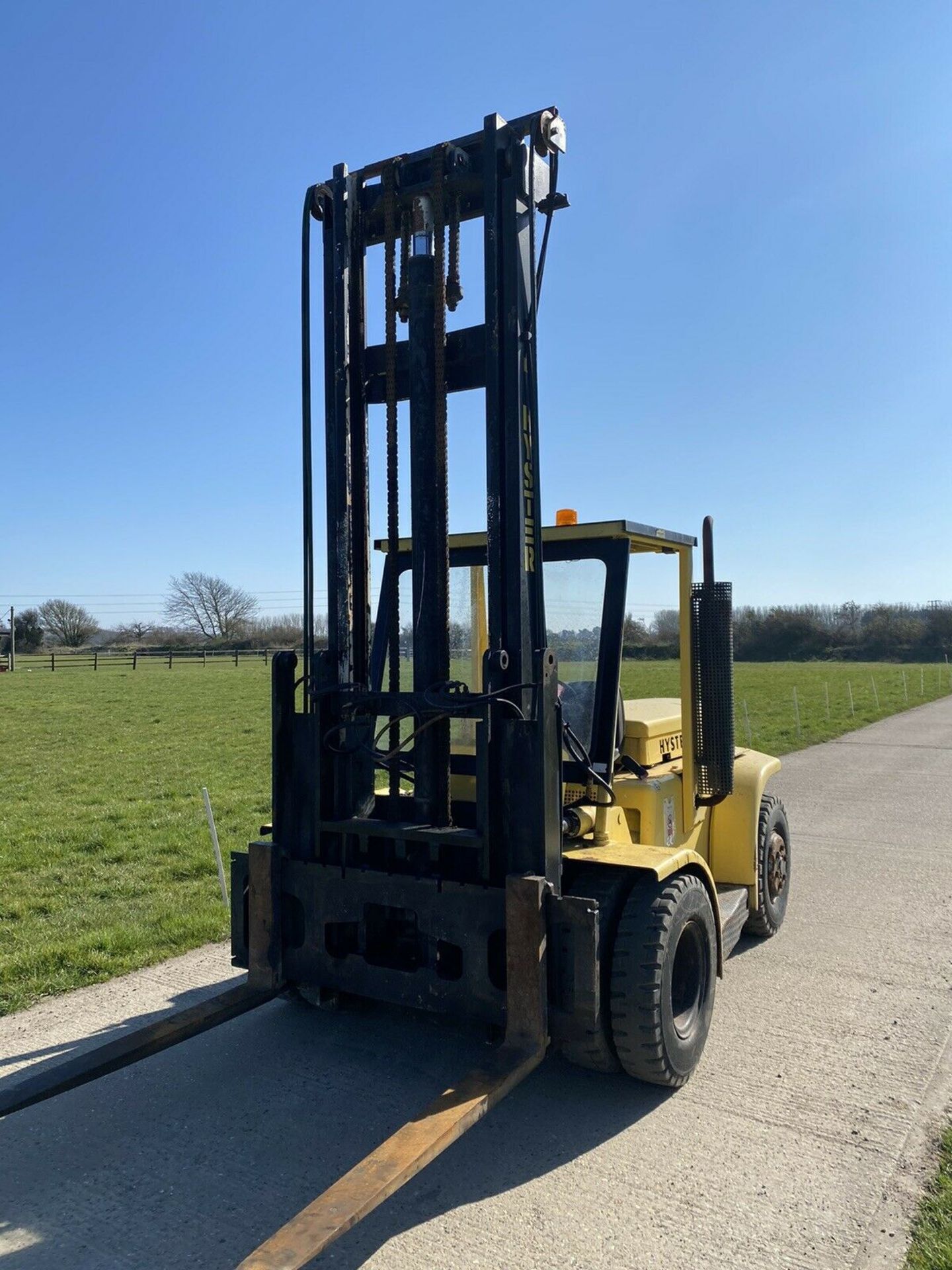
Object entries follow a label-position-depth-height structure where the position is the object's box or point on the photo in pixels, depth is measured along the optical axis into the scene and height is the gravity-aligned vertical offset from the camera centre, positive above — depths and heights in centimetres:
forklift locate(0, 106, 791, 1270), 353 -35
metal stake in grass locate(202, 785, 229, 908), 652 -126
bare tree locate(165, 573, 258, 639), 8700 +563
